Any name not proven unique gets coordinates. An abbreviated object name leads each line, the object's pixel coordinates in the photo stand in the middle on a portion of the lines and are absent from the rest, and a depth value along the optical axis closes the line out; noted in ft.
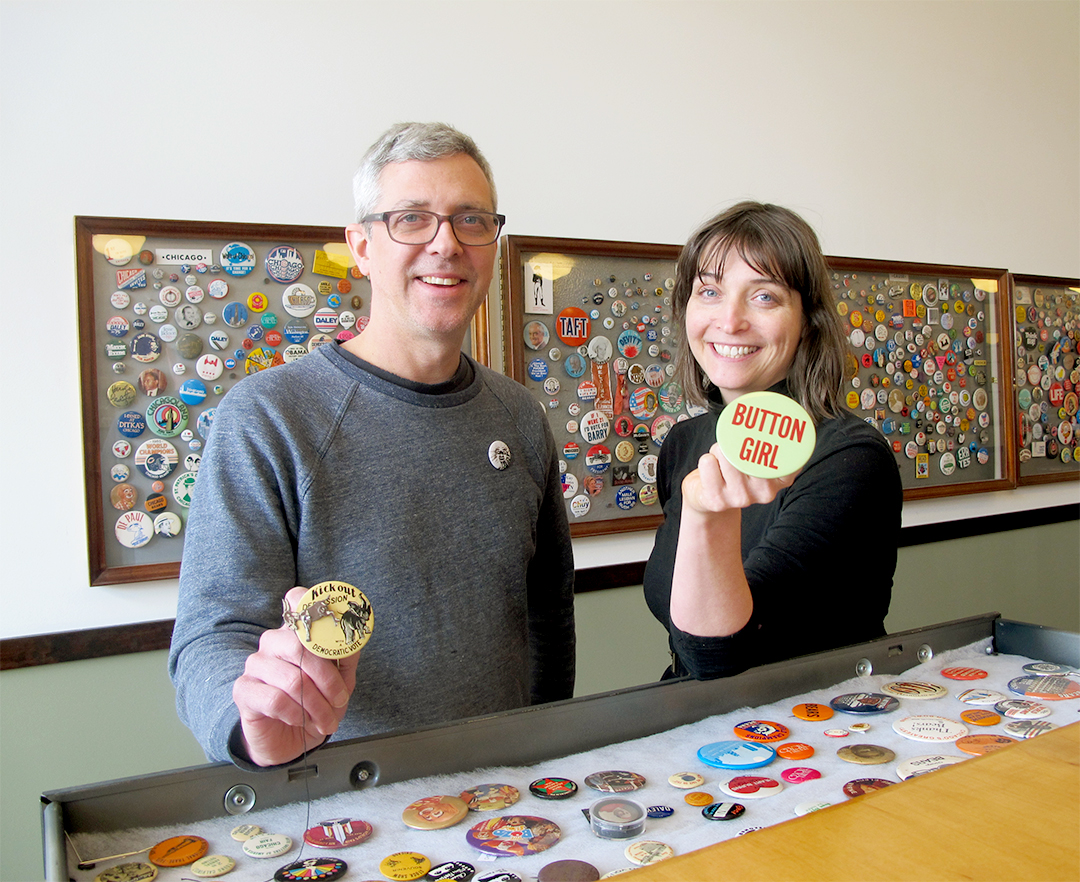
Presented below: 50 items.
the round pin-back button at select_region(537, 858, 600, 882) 2.35
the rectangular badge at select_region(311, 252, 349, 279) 7.23
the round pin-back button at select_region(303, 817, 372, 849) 2.56
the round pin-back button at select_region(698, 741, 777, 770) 3.01
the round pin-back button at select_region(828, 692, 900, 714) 3.46
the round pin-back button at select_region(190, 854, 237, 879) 2.42
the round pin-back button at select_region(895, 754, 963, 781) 2.90
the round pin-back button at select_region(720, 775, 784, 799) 2.81
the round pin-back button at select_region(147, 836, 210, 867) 2.47
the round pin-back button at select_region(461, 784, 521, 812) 2.77
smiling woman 3.38
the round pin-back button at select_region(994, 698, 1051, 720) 3.37
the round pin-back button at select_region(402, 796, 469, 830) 2.65
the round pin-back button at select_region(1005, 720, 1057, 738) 3.19
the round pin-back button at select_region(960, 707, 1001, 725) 3.33
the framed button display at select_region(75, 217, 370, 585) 6.49
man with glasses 3.97
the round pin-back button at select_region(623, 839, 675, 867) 2.44
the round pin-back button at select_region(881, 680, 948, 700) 3.62
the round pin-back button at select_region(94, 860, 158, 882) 2.39
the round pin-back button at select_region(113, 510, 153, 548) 6.57
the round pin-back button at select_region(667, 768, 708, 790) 2.89
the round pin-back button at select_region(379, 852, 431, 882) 2.41
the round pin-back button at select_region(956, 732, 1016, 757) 3.05
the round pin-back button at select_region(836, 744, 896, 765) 3.01
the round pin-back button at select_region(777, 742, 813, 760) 3.08
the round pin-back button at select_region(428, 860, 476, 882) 2.38
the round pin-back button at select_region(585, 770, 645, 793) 2.87
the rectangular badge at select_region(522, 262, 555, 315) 8.06
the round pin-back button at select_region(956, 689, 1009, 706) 3.56
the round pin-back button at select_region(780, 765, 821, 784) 2.91
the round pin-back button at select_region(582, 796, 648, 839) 2.57
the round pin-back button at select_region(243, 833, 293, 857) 2.51
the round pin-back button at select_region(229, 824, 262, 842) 2.59
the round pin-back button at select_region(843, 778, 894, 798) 2.77
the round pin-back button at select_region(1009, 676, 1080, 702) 3.57
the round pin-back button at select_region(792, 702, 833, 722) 3.40
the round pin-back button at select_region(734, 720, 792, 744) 3.23
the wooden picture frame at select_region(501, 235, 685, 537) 8.07
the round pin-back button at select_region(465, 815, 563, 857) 2.51
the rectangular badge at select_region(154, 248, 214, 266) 6.70
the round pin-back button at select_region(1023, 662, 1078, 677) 3.84
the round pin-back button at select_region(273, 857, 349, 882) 2.37
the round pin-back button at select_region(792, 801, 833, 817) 2.68
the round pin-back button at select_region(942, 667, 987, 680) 3.86
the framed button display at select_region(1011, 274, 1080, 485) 11.68
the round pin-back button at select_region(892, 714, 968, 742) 3.19
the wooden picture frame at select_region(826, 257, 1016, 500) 10.32
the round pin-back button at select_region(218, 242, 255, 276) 6.89
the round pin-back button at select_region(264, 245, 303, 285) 7.06
